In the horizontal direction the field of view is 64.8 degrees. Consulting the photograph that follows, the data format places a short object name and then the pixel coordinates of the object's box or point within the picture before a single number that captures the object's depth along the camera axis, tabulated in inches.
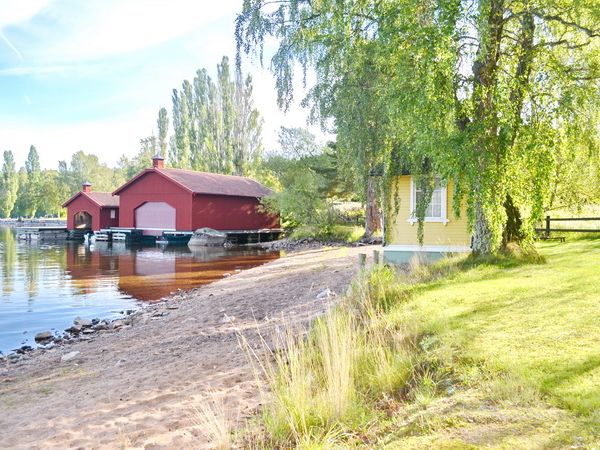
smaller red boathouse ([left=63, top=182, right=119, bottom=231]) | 1711.4
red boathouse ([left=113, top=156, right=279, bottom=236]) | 1439.5
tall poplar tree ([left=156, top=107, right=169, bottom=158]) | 2470.5
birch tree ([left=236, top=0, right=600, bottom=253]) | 324.2
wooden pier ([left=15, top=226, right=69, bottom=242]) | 1731.2
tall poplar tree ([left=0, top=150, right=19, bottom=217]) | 3053.6
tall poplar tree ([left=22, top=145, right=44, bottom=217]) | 2867.1
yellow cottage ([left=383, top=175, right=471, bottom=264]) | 579.2
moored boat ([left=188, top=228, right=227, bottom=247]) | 1381.6
